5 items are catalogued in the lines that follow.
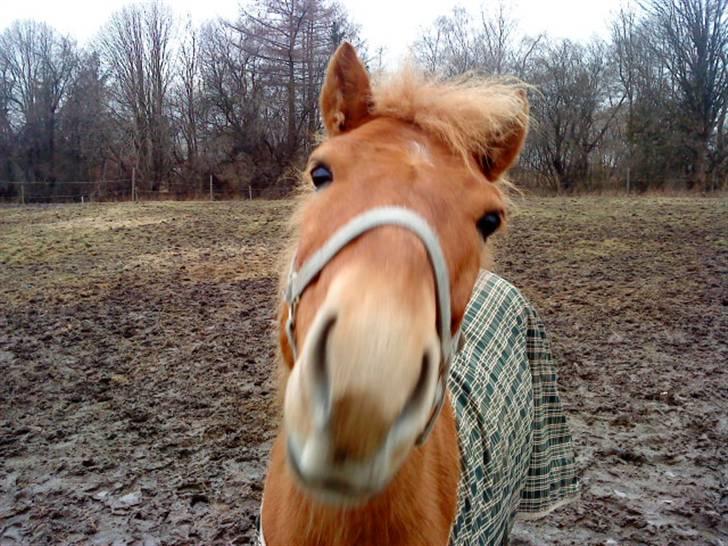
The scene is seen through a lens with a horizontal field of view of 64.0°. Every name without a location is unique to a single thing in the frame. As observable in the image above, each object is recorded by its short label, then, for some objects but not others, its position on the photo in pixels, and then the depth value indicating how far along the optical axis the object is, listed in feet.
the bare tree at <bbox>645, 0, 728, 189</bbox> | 87.97
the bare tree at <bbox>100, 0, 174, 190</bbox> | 112.27
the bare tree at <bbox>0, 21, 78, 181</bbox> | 111.04
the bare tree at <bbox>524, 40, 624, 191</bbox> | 95.55
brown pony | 3.47
